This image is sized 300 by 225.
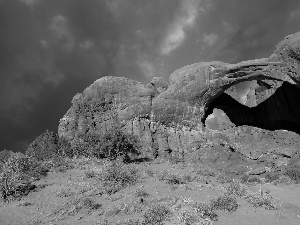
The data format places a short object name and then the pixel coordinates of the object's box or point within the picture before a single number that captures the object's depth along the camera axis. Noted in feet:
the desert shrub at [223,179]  93.64
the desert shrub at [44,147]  138.41
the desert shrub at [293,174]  102.80
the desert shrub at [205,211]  53.83
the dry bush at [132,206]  59.69
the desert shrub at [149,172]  95.04
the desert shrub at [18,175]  84.48
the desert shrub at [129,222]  52.44
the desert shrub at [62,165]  107.90
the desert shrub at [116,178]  78.88
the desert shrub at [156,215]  52.36
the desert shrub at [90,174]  95.71
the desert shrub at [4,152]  149.36
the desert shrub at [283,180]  99.50
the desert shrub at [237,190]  69.47
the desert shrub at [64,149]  135.13
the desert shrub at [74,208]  64.10
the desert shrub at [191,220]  49.72
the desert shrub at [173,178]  81.61
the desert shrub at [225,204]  58.95
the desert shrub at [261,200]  61.67
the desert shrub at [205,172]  104.88
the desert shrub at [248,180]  102.63
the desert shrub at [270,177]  105.52
